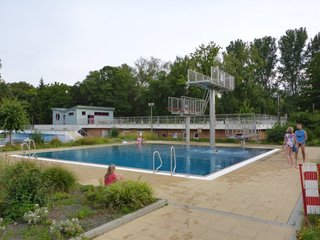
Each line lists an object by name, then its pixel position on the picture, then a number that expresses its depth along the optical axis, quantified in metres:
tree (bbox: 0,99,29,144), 17.88
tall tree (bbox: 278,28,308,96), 46.91
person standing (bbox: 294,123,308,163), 10.59
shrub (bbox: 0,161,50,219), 4.50
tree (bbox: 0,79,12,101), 35.78
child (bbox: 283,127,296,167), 10.80
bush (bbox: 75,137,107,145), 21.92
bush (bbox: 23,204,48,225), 4.15
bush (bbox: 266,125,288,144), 21.51
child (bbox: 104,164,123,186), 6.07
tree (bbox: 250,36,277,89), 48.69
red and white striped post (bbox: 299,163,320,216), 4.51
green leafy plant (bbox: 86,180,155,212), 4.93
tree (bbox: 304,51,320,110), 34.45
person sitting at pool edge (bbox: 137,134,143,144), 22.84
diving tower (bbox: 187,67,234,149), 17.77
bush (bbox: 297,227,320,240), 3.50
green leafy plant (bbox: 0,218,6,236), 3.89
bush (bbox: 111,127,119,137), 31.99
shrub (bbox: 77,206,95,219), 4.51
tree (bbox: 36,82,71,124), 49.41
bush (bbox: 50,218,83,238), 3.73
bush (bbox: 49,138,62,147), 20.06
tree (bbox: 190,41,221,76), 35.25
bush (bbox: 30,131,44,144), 20.03
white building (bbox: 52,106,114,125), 39.12
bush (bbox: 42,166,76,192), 6.10
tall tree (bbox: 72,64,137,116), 44.12
